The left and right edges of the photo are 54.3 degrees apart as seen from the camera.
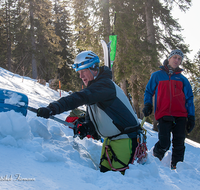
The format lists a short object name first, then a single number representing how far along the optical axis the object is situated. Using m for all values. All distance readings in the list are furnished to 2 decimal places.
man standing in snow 3.53
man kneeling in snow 2.34
